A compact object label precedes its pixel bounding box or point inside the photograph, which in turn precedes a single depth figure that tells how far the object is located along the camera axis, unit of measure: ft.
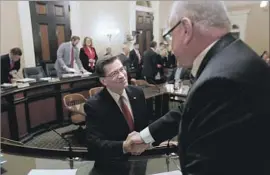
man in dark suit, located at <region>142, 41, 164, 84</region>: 19.69
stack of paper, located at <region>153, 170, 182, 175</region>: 3.89
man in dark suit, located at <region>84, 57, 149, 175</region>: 4.30
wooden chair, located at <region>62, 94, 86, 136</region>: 11.29
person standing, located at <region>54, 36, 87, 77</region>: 17.90
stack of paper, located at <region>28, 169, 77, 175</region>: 4.03
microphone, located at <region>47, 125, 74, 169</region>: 4.34
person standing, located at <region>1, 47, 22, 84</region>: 13.85
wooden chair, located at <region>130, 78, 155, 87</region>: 16.70
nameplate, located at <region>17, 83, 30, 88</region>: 12.97
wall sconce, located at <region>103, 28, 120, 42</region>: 25.30
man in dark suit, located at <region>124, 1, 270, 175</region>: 2.06
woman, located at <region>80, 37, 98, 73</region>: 19.61
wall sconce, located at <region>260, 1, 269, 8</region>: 27.12
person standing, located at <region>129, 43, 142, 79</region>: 21.99
